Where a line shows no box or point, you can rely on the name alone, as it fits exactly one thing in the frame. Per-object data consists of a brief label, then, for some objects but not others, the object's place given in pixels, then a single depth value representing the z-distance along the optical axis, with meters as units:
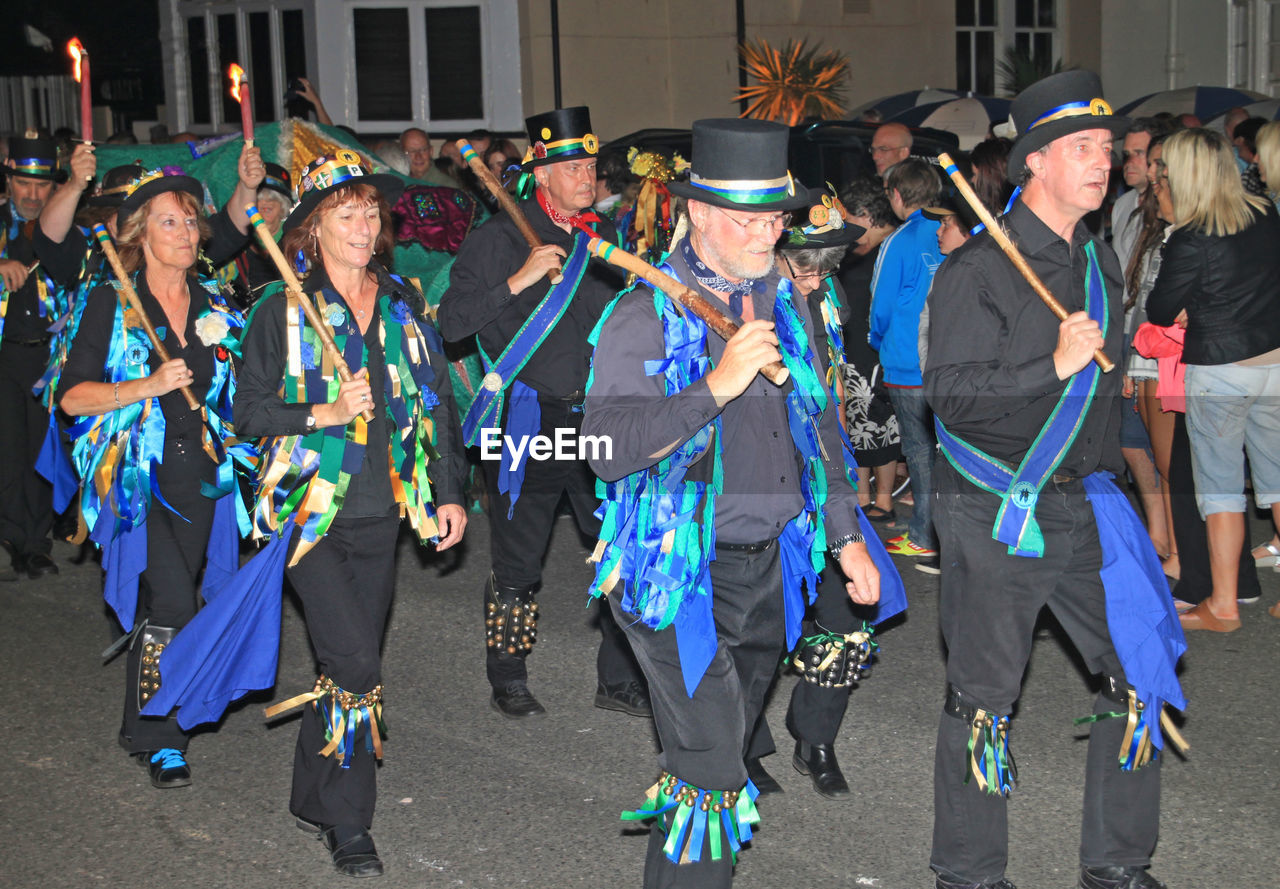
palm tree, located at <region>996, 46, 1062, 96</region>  19.84
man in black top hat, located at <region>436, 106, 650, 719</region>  5.75
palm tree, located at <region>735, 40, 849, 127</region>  17.23
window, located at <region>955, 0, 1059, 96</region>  21.05
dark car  11.29
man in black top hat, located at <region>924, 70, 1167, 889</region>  3.91
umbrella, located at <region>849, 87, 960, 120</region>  15.55
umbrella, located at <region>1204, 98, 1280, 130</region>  13.37
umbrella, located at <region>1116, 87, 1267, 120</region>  13.14
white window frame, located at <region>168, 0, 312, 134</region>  19.61
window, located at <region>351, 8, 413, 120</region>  19.31
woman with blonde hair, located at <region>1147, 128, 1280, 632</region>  6.05
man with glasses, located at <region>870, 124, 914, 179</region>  9.70
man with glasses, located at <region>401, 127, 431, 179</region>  12.47
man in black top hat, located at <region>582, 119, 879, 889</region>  3.55
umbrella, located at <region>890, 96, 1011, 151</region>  14.22
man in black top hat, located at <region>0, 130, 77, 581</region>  7.91
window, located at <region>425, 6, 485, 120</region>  19.17
